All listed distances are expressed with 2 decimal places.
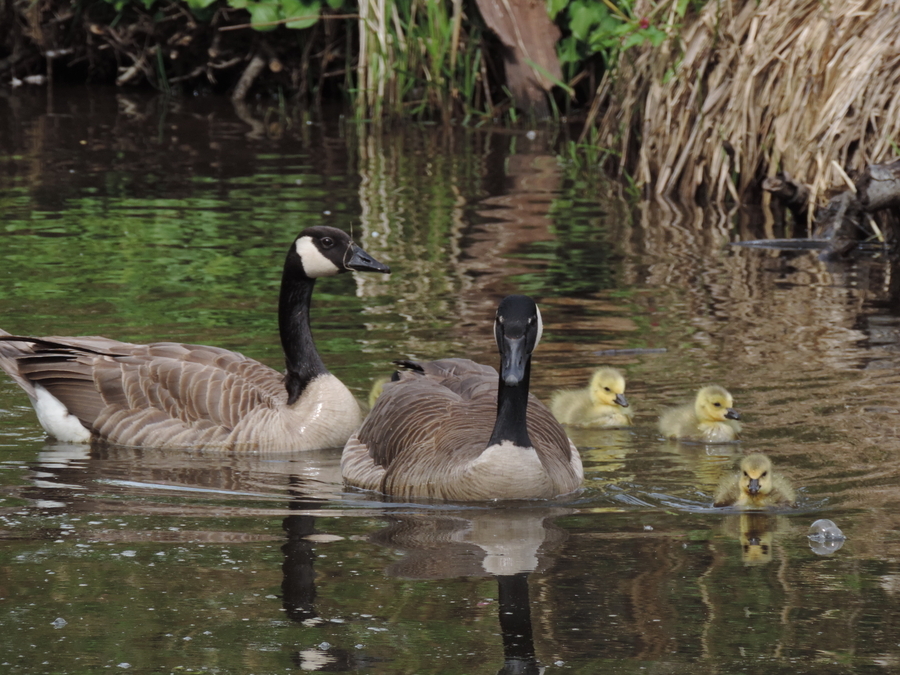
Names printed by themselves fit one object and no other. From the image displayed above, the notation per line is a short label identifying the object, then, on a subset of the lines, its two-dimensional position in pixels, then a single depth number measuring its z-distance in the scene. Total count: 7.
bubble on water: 12.33
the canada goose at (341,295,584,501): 13.46
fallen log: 24.48
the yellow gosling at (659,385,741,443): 15.78
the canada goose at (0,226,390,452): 16.52
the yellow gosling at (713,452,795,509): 13.37
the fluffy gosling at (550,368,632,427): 16.62
